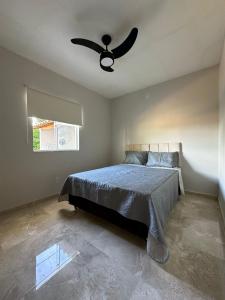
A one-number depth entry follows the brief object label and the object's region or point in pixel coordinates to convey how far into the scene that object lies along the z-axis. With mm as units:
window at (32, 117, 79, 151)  2828
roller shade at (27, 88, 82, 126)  2650
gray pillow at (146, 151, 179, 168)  3115
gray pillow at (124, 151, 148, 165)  3575
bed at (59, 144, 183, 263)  1427
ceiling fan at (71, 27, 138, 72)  1680
